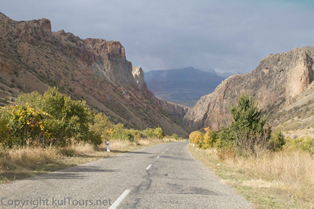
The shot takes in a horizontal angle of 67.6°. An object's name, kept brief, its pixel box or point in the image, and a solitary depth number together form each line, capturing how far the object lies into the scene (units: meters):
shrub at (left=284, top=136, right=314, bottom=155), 22.17
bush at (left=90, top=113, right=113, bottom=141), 26.23
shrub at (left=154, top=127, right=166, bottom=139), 60.00
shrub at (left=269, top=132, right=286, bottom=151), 14.27
